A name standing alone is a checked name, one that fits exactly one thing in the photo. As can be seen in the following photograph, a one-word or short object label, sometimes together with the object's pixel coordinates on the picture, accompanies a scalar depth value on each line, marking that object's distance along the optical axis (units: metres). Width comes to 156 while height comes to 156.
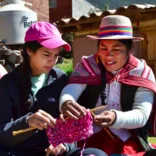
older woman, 2.29
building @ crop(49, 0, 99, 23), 23.91
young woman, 2.23
